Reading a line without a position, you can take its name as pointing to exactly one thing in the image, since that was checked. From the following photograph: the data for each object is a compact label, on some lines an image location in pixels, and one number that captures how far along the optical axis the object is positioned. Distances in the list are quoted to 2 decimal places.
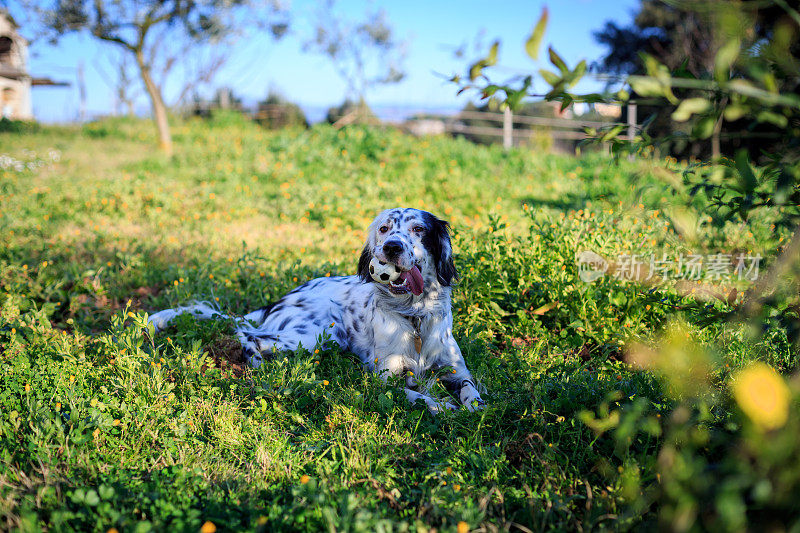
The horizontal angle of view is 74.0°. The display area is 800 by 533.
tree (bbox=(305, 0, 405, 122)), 26.62
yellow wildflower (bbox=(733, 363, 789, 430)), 0.96
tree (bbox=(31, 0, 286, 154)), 12.98
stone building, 23.02
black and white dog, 3.03
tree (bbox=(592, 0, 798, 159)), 14.66
